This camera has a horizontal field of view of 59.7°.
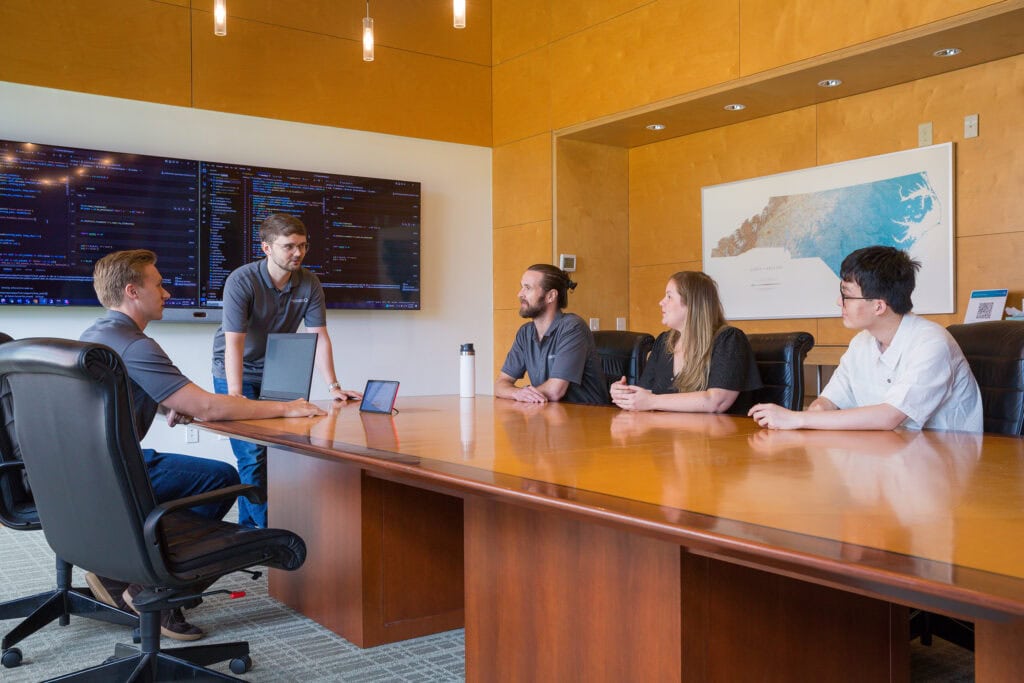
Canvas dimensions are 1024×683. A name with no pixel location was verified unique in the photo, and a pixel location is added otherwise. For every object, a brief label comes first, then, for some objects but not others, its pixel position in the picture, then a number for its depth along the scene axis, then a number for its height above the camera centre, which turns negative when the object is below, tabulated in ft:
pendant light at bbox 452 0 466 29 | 10.93 +3.87
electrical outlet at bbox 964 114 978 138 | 15.14 +3.36
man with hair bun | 11.98 -0.37
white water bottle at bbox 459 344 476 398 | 12.42 -0.66
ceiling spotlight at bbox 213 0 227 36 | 11.21 +3.93
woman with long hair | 10.00 -0.45
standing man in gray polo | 12.11 +0.15
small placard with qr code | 14.60 +0.29
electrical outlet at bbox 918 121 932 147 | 15.80 +3.35
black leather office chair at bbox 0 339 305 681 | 6.06 -1.24
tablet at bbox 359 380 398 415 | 10.01 -0.80
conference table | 3.44 -0.93
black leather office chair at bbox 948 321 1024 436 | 8.02 -0.44
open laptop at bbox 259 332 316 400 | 10.50 -0.48
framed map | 15.72 +1.86
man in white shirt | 7.38 -0.39
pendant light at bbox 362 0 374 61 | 12.05 +3.96
